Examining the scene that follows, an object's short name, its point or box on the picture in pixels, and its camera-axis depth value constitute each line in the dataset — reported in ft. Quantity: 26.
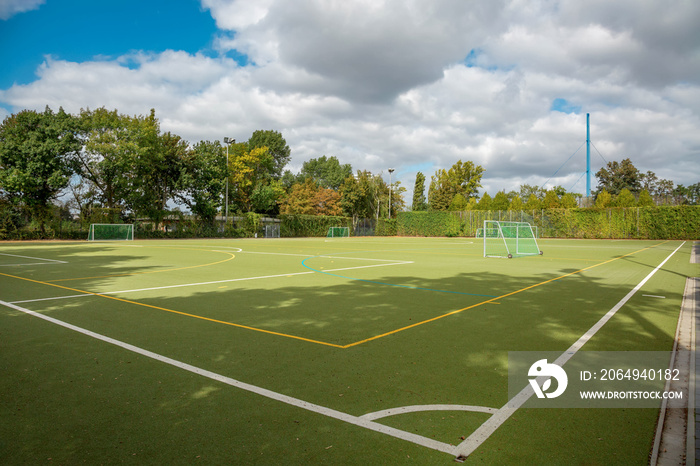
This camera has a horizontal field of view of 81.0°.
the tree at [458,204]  188.55
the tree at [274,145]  271.49
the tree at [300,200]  214.28
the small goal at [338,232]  183.11
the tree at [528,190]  311.15
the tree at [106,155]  125.18
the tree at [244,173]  183.21
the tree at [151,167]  131.64
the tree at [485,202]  170.86
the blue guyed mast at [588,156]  218.93
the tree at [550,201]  152.05
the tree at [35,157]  110.73
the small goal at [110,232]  119.44
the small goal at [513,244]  67.26
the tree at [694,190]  278.48
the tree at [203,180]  146.61
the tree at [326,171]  288.71
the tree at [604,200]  144.77
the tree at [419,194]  253.65
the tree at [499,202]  167.22
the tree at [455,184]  234.99
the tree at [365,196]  196.75
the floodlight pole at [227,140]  149.17
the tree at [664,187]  262.36
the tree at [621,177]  241.55
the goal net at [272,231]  167.65
